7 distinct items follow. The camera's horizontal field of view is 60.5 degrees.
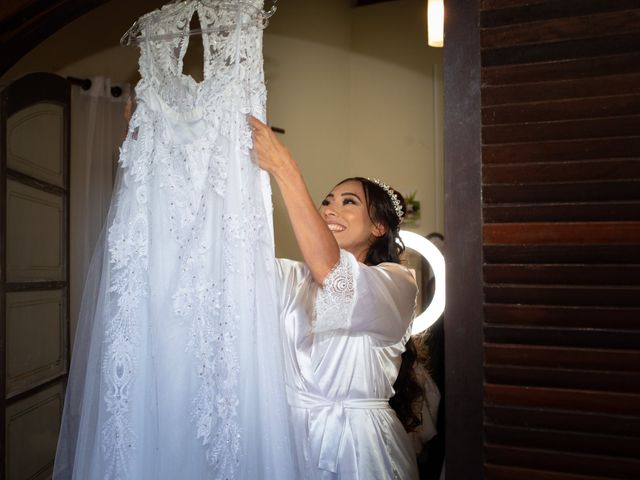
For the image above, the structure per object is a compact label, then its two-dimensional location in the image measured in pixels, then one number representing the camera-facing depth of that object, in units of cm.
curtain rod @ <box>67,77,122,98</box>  285
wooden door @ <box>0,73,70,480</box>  231
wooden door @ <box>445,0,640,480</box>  111
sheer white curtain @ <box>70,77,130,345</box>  286
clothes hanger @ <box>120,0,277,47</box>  140
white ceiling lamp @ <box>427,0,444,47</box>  256
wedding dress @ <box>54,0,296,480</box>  132
